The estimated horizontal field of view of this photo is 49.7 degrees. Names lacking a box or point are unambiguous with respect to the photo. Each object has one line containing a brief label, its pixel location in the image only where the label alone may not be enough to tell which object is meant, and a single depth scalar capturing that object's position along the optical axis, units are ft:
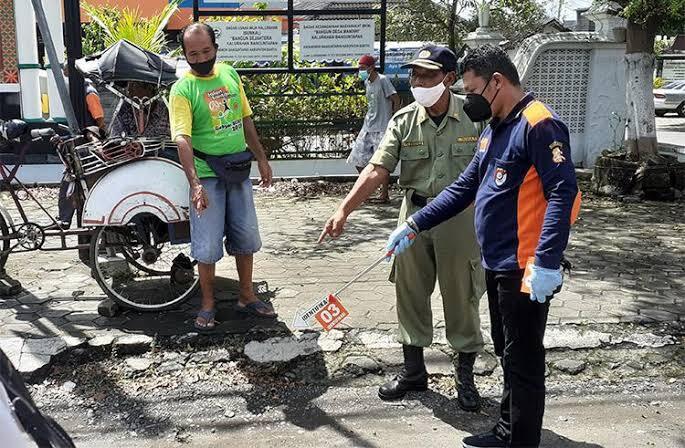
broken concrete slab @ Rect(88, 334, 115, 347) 15.06
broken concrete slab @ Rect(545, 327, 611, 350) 15.30
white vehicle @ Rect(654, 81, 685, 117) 87.92
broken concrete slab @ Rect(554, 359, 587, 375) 14.47
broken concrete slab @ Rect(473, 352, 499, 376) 14.42
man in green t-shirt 14.82
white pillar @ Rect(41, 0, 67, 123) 31.40
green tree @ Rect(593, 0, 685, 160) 30.30
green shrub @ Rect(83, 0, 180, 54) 36.11
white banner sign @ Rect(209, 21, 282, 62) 31.99
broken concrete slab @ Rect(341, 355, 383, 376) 14.44
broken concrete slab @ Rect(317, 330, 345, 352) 15.19
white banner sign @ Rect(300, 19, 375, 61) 32.42
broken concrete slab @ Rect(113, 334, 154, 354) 15.06
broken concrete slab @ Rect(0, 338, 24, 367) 14.37
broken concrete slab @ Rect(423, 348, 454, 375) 14.39
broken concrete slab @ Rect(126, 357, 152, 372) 14.43
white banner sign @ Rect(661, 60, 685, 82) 104.99
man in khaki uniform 12.37
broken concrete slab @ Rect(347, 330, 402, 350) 15.38
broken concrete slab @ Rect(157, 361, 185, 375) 14.35
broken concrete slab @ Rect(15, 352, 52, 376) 14.01
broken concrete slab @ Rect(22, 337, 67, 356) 14.67
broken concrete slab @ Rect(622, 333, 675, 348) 15.39
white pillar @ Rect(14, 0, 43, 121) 31.19
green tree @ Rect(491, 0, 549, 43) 69.21
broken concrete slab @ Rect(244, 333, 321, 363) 14.66
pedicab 16.06
